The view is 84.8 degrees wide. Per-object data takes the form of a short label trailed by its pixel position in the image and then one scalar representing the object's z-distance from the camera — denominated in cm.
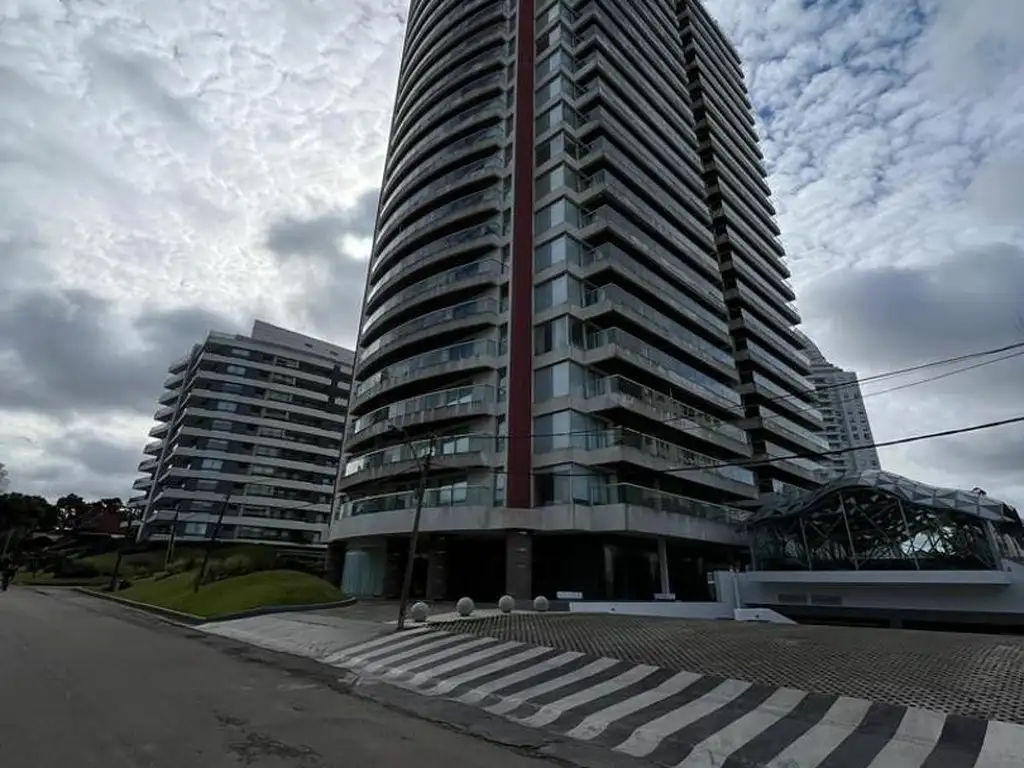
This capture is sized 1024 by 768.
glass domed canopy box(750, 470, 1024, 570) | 2869
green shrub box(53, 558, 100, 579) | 6103
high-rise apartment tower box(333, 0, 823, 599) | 3189
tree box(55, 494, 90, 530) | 9942
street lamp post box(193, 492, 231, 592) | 2994
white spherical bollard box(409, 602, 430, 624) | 1897
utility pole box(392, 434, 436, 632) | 1775
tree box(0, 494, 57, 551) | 7627
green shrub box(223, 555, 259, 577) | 3384
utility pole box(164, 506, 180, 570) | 5858
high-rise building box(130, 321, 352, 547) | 7112
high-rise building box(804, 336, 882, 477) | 9847
